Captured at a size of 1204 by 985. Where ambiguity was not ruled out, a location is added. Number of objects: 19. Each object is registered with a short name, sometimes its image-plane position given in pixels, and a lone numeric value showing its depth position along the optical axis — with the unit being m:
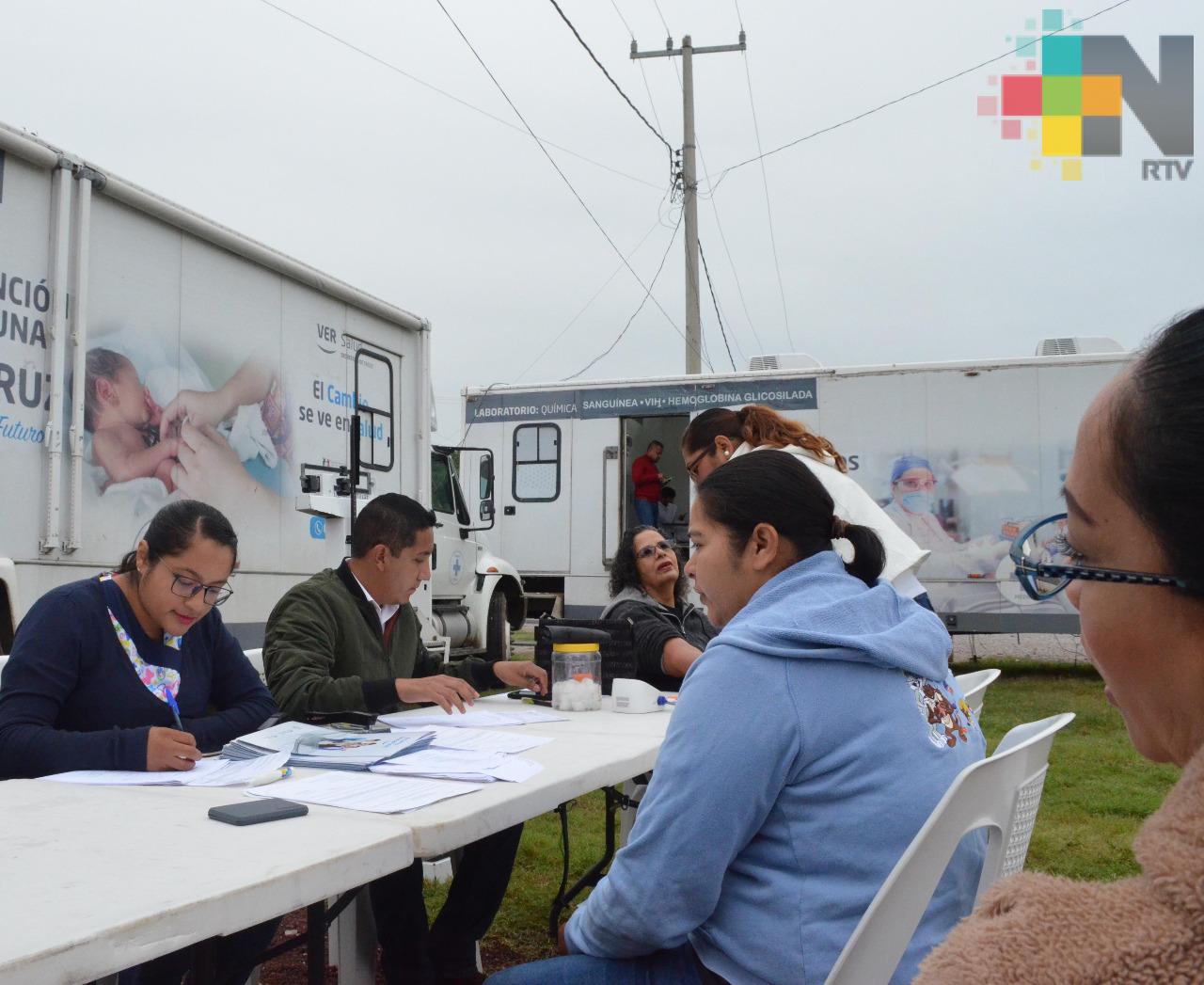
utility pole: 14.21
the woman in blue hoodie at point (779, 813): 1.48
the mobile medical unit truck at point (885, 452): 9.20
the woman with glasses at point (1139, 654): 0.57
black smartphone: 1.68
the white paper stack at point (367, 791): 1.81
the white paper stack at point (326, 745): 2.26
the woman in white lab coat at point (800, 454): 3.22
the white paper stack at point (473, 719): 2.89
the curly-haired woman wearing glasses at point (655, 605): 3.94
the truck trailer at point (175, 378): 4.11
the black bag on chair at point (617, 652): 3.77
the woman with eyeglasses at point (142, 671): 2.21
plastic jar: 3.36
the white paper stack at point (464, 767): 2.09
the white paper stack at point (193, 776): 2.05
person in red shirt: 10.82
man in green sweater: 2.79
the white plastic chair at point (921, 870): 1.31
